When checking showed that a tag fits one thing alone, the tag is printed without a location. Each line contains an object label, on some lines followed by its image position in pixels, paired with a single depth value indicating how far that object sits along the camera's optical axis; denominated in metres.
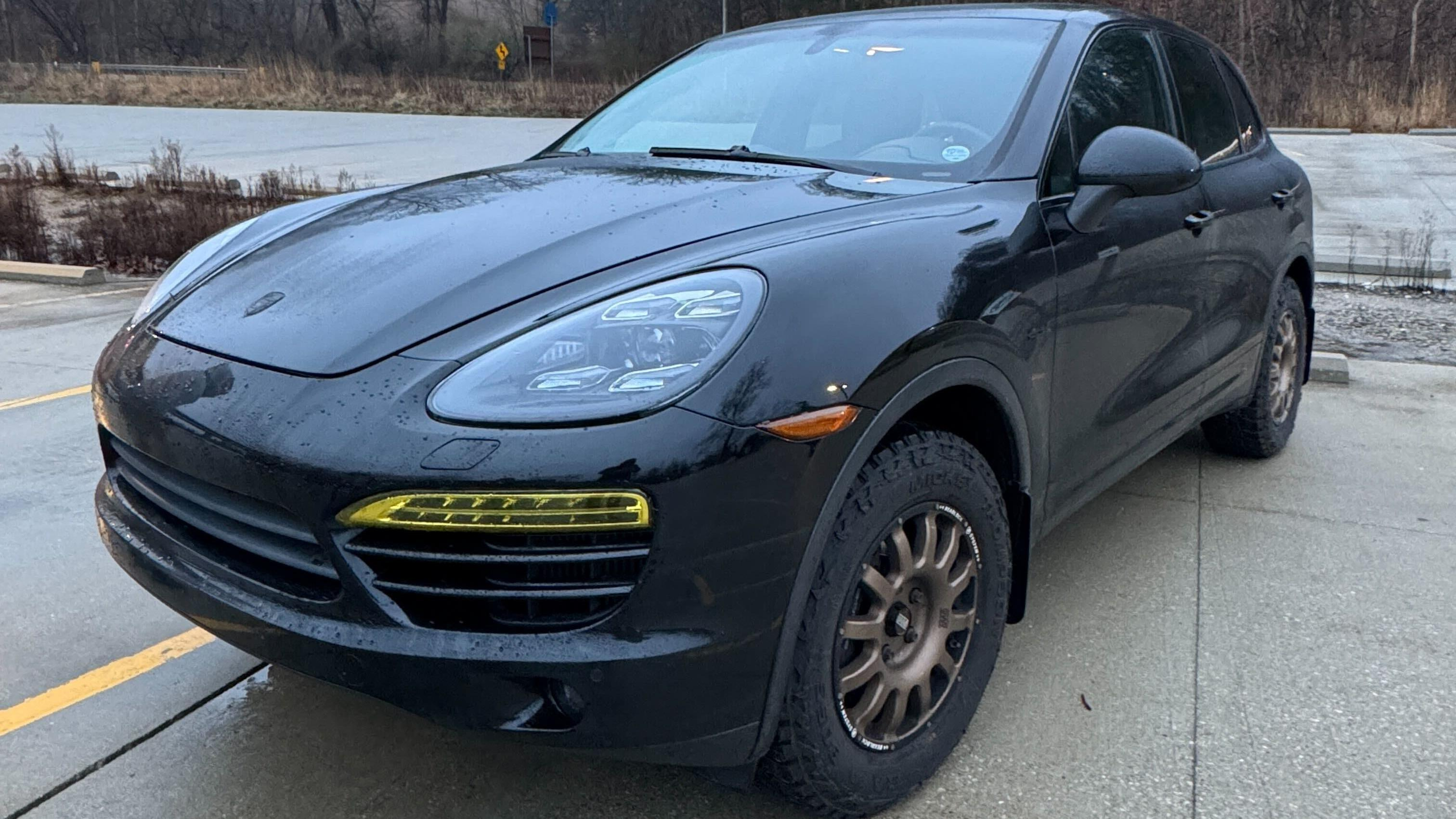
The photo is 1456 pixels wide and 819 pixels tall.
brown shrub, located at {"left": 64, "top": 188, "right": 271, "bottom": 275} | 9.34
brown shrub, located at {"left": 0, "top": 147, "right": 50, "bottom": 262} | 9.45
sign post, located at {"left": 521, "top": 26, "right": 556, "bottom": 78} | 45.81
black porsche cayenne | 1.72
